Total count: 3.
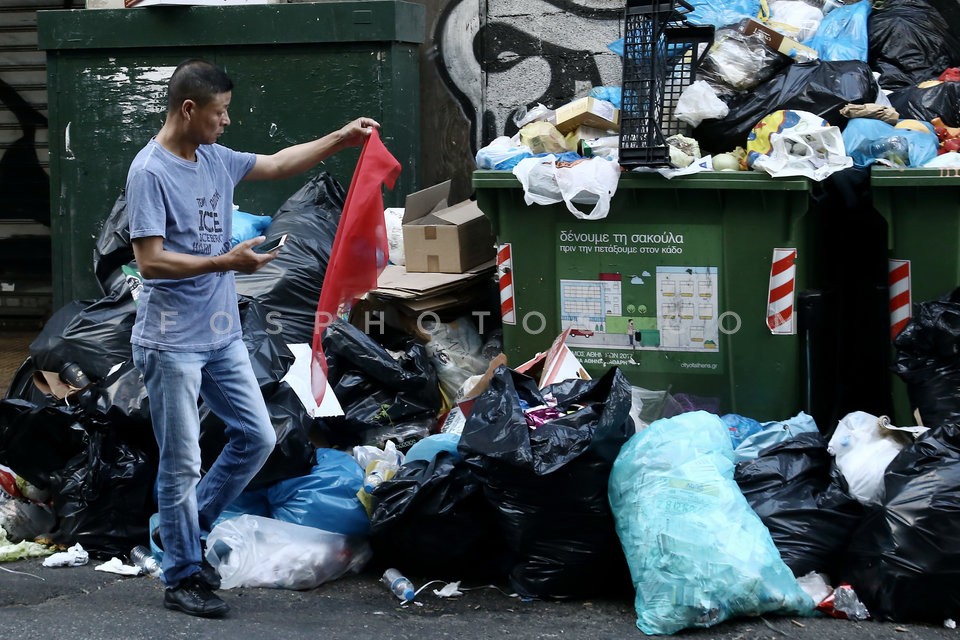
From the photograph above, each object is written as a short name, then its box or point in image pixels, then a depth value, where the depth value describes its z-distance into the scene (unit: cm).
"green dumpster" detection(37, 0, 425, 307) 562
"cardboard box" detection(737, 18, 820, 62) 494
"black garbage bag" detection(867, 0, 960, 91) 522
